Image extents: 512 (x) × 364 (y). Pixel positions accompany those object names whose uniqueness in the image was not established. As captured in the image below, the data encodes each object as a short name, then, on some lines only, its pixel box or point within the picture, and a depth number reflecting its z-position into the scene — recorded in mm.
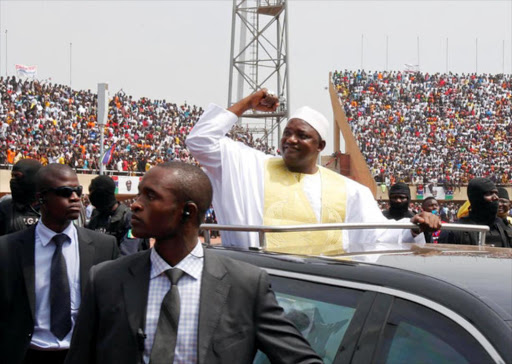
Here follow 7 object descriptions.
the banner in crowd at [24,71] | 37469
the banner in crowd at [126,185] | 28973
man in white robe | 4168
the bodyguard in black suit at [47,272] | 3518
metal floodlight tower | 35906
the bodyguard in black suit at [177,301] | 2230
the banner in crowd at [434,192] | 38562
